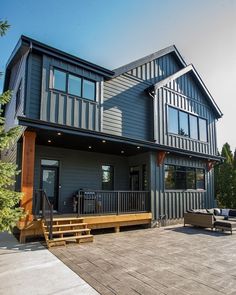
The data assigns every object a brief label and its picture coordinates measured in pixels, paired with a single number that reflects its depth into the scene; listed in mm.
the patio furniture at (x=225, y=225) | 9500
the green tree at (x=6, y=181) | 5000
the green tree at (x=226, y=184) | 17653
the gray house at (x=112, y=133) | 8633
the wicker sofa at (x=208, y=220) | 9680
